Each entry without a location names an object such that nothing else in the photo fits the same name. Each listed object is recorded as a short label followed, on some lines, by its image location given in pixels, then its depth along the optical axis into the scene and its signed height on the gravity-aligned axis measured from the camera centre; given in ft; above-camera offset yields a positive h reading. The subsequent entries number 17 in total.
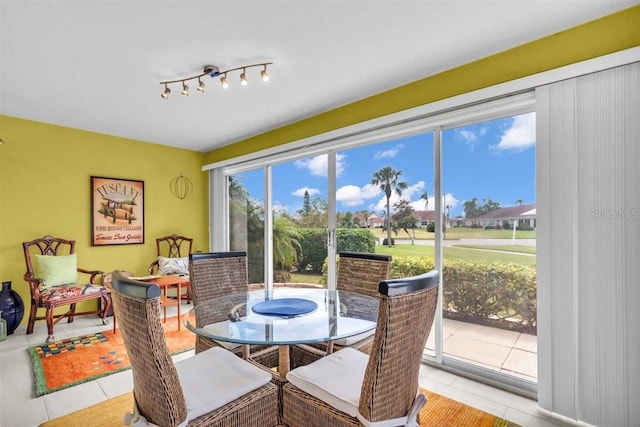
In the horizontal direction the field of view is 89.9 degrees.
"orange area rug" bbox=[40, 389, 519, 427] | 6.50 -4.24
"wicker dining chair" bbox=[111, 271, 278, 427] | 4.01 -2.61
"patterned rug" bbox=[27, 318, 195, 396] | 8.32 -4.21
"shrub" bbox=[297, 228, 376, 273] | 11.19 -1.08
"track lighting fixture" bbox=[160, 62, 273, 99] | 8.14 +3.75
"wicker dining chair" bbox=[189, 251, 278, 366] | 7.29 -1.75
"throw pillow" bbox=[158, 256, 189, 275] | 14.93 -2.34
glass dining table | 5.21 -1.98
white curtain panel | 5.95 -0.68
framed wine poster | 14.15 +0.26
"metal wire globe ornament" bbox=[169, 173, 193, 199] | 16.84 +1.58
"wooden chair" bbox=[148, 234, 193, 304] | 15.03 -2.03
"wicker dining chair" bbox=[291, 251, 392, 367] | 7.06 -1.79
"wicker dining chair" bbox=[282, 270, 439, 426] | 4.04 -2.42
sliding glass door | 7.96 -0.10
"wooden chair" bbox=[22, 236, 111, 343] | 11.32 -2.42
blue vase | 11.21 -3.16
